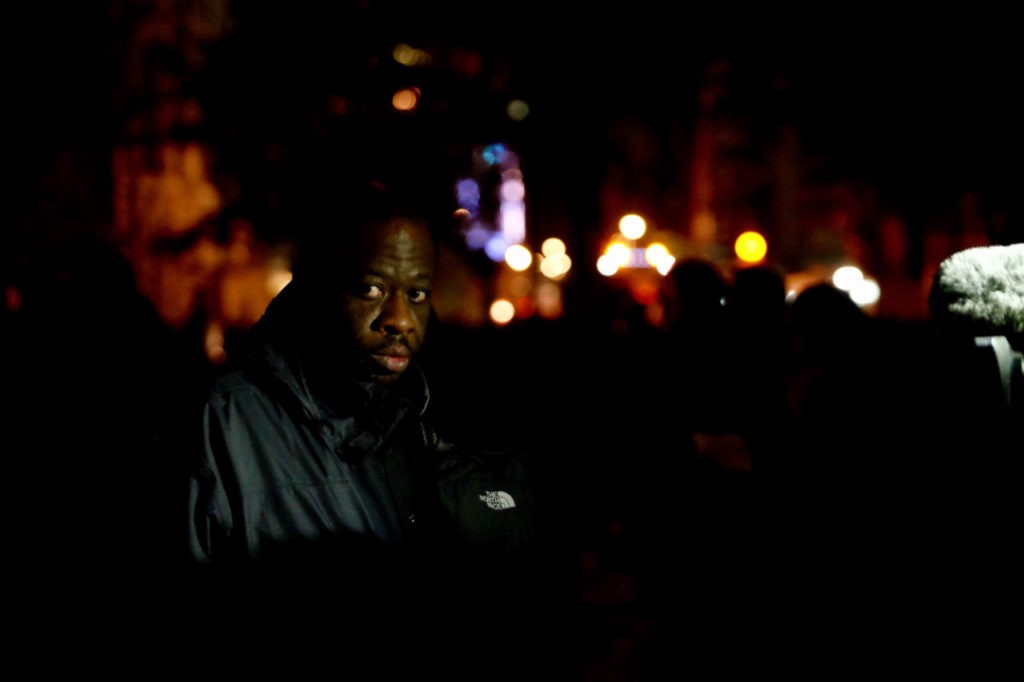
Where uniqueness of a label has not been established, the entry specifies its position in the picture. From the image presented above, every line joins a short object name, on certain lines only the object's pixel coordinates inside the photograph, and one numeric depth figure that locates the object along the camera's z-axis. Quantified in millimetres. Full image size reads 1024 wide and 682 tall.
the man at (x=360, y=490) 2531
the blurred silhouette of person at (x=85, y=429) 4906
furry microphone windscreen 2543
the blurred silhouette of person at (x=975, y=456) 2455
